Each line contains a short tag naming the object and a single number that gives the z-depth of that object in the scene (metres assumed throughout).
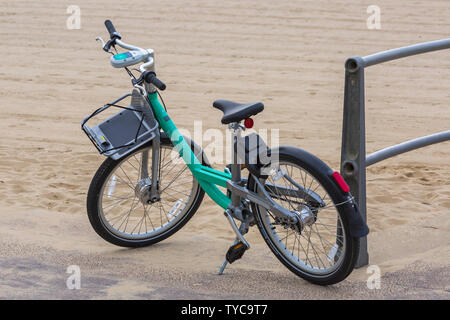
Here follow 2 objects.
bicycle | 6.22
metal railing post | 6.32
